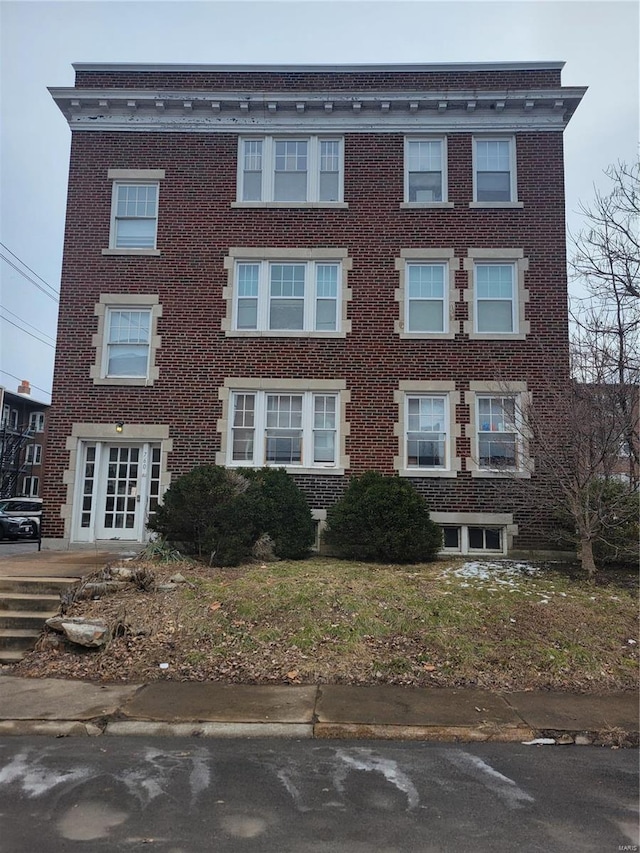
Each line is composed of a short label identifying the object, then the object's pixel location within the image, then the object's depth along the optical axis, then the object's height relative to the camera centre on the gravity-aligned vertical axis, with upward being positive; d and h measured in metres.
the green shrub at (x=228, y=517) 10.12 -0.32
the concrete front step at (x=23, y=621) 7.65 -1.62
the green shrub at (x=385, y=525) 11.24 -0.42
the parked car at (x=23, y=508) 22.63 -0.59
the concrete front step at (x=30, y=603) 8.01 -1.45
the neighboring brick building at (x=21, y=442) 44.91 +4.15
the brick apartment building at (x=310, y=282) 13.27 +4.98
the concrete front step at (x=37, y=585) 8.38 -1.26
